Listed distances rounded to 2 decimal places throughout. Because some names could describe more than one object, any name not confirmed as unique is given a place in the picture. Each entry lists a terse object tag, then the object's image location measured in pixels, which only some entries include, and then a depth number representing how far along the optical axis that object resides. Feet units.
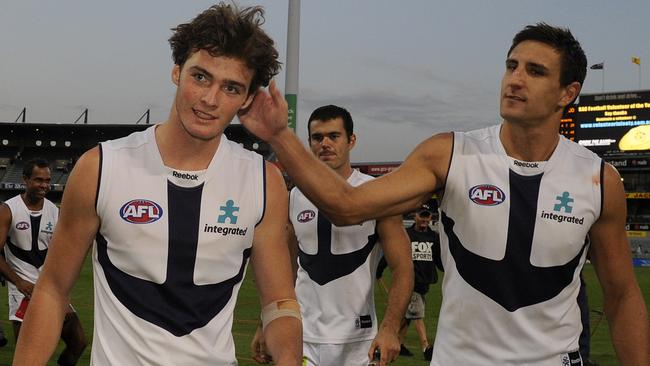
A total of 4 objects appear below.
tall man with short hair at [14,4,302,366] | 11.28
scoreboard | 138.10
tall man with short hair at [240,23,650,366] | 12.82
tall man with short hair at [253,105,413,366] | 21.36
